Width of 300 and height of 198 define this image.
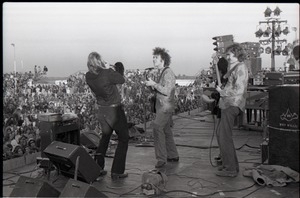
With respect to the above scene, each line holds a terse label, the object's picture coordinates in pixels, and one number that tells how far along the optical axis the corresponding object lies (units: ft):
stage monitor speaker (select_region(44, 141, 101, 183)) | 15.19
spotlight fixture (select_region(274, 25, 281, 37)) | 53.52
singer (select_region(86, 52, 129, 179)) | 16.85
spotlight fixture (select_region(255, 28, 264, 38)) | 52.80
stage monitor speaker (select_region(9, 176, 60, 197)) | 12.94
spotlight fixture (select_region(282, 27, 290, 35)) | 53.52
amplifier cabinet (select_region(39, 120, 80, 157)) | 18.01
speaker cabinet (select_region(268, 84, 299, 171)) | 17.01
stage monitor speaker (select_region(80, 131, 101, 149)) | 22.69
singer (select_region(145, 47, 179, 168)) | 19.03
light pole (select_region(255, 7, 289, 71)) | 51.11
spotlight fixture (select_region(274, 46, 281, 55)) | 56.18
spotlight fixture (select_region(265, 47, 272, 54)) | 55.62
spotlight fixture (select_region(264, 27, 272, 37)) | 52.70
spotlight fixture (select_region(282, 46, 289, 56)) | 55.21
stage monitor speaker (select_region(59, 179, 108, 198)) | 12.28
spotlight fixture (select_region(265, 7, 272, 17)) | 50.80
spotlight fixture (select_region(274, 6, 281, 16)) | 50.12
